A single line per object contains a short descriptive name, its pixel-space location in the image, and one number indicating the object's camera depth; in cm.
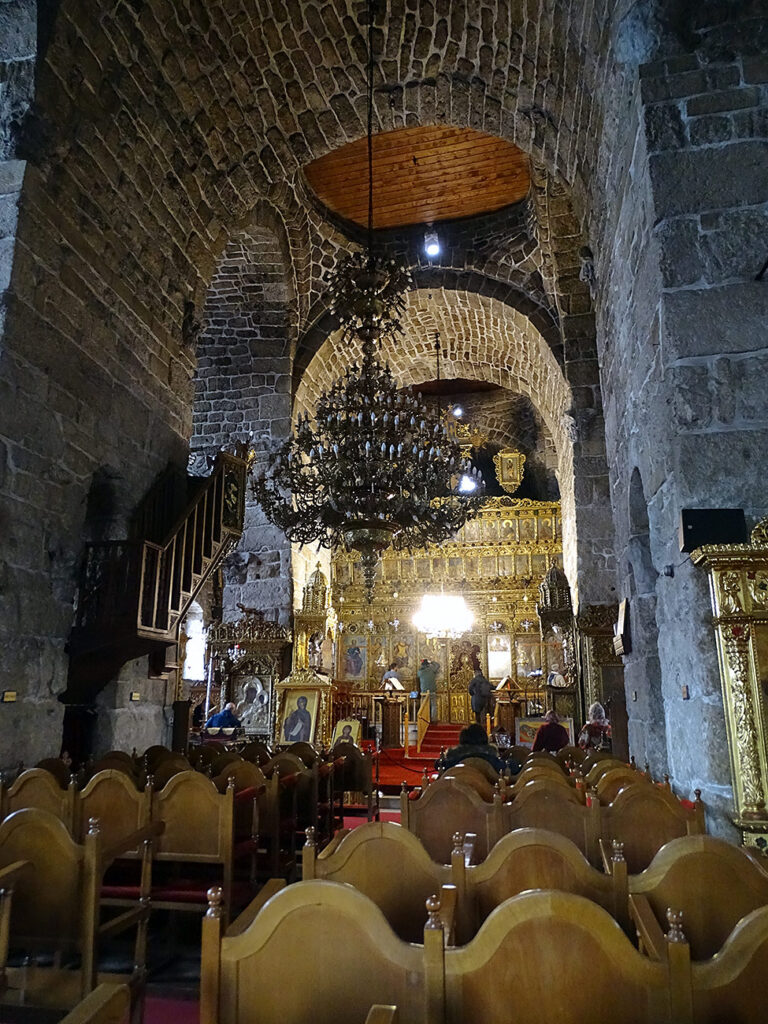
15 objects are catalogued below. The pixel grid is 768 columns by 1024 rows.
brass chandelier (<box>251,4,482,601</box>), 779
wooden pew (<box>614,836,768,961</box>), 216
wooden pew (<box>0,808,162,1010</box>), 270
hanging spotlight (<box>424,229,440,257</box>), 1229
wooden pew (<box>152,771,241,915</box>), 377
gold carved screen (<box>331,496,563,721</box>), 1678
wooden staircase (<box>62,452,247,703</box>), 599
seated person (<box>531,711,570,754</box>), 814
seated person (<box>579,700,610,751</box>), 882
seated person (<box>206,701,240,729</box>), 1091
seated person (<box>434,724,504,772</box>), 606
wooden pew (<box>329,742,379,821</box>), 719
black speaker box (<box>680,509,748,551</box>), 388
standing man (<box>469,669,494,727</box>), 1294
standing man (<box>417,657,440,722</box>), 1592
